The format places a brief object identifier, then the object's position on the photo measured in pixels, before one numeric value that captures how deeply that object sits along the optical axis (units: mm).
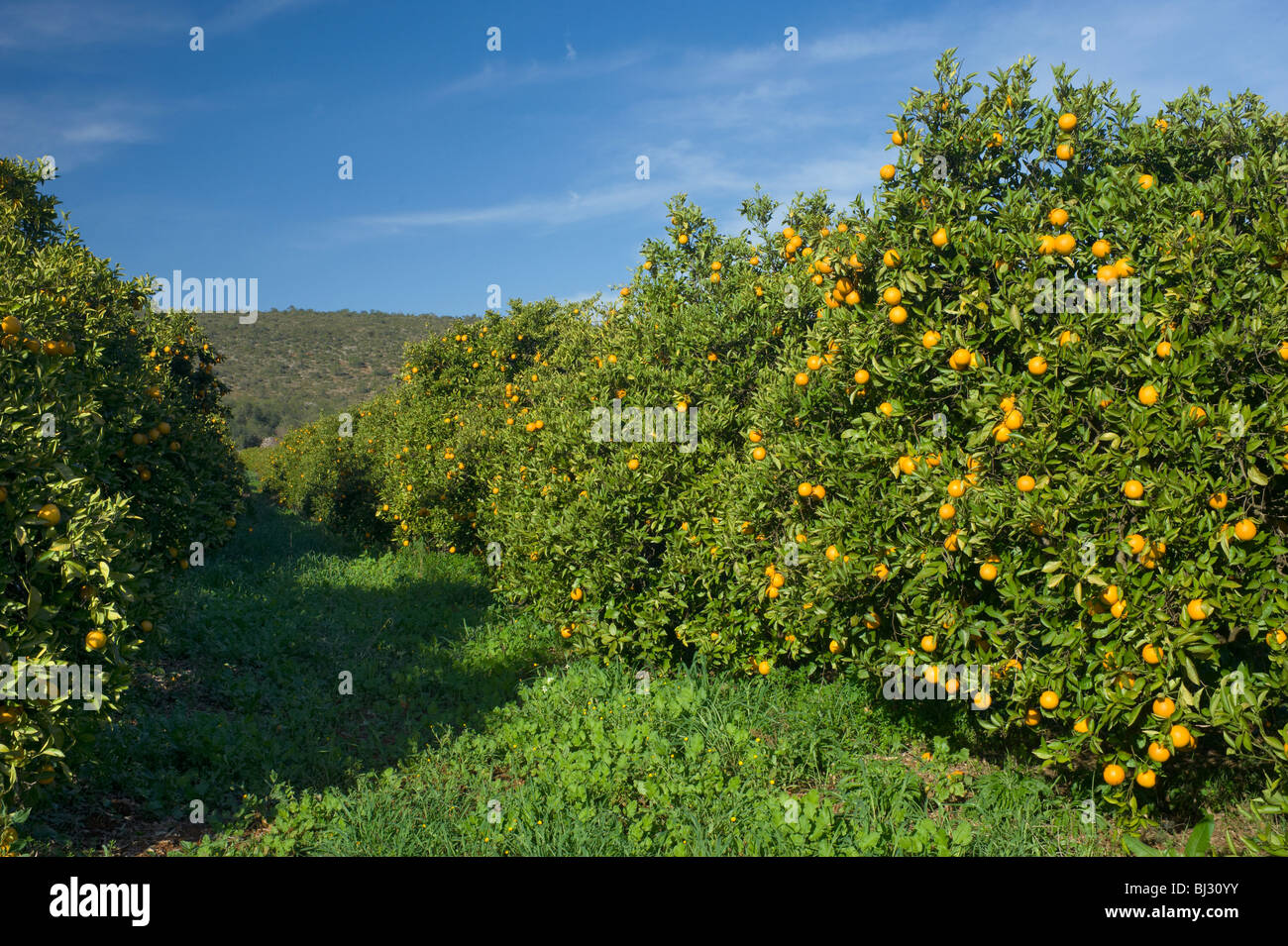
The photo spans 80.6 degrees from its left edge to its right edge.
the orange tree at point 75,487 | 3596
